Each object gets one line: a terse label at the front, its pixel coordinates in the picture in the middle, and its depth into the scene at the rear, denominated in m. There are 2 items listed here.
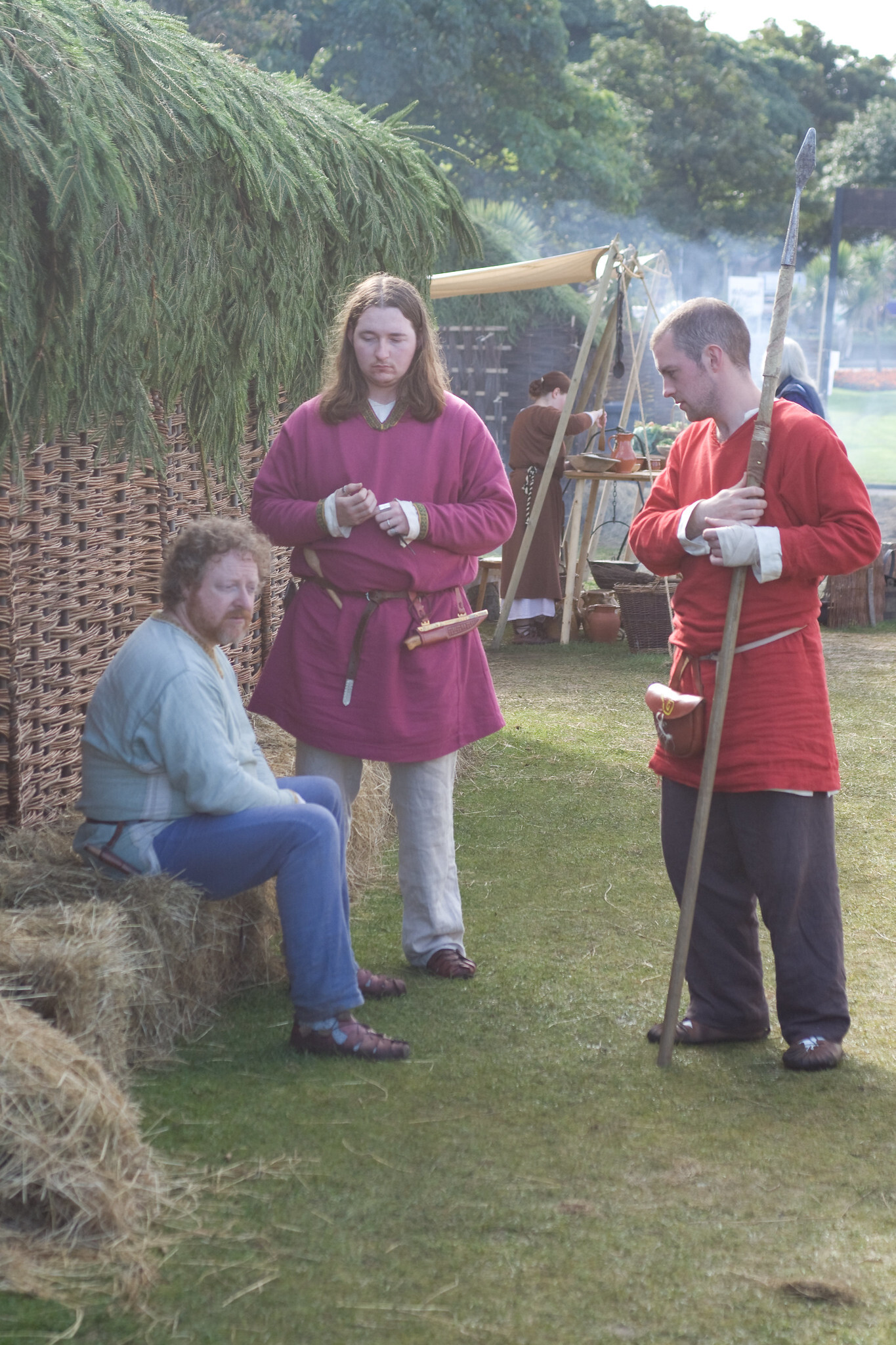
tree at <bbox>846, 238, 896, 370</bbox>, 63.94
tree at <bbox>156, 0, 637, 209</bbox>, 29.81
